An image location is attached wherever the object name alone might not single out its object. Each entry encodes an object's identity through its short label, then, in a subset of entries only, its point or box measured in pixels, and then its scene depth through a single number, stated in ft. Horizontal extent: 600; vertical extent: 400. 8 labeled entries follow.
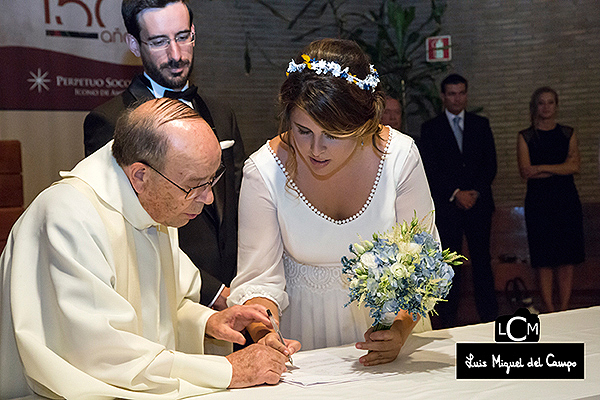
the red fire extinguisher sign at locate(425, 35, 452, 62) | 27.61
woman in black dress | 21.20
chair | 18.53
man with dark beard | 10.87
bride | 8.73
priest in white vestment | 6.33
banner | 19.11
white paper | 7.11
